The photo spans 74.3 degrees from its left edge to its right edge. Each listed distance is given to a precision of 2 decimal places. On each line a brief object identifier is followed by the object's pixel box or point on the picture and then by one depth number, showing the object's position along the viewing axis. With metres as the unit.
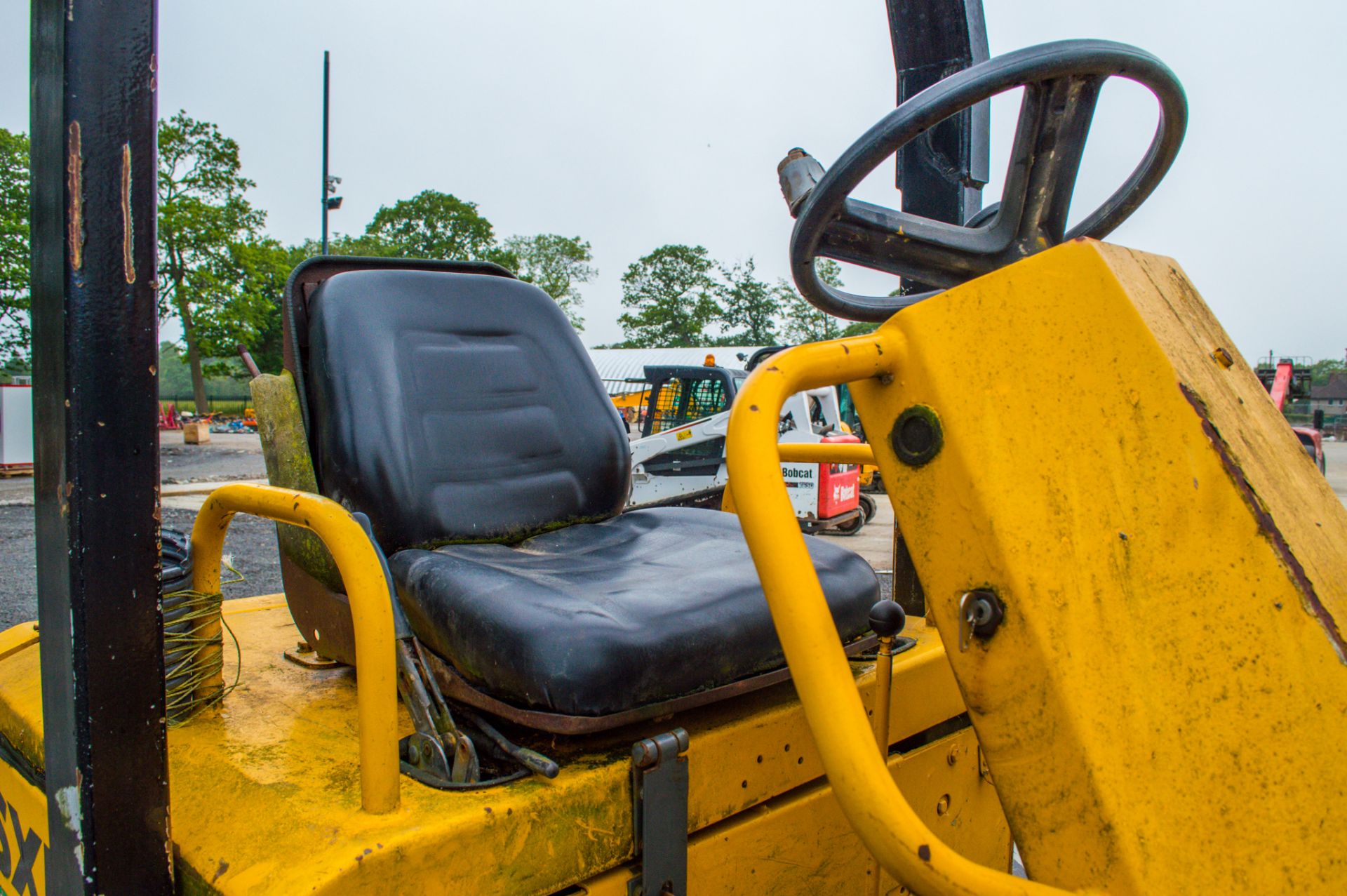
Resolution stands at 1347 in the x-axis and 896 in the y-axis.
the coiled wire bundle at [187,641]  1.31
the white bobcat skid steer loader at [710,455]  8.00
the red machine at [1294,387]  10.66
